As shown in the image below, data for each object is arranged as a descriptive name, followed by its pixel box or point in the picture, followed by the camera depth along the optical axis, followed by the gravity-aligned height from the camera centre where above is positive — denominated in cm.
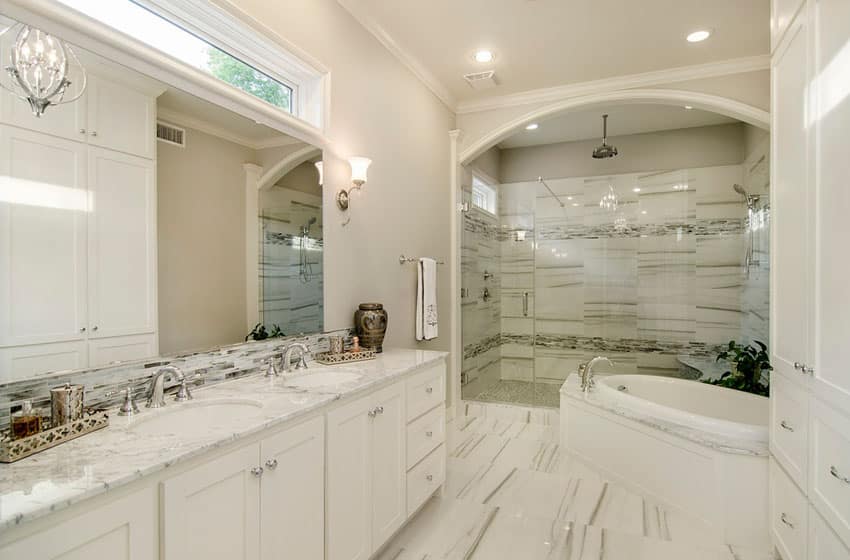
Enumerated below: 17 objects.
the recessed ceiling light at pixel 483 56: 312 +158
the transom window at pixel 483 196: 466 +91
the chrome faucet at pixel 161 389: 143 -37
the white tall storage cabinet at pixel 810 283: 144 -2
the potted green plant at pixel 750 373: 338 -76
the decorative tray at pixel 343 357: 222 -41
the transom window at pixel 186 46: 146 +89
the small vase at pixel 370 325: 254 -27
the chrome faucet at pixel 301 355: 203 -36
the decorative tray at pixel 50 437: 98 -39
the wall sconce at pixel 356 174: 253 +59
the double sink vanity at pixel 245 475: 89 -52
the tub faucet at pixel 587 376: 317 -72
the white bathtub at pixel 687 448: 217 -98
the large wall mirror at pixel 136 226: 122 +18
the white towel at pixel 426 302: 324 -18
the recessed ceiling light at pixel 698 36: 284 +157
